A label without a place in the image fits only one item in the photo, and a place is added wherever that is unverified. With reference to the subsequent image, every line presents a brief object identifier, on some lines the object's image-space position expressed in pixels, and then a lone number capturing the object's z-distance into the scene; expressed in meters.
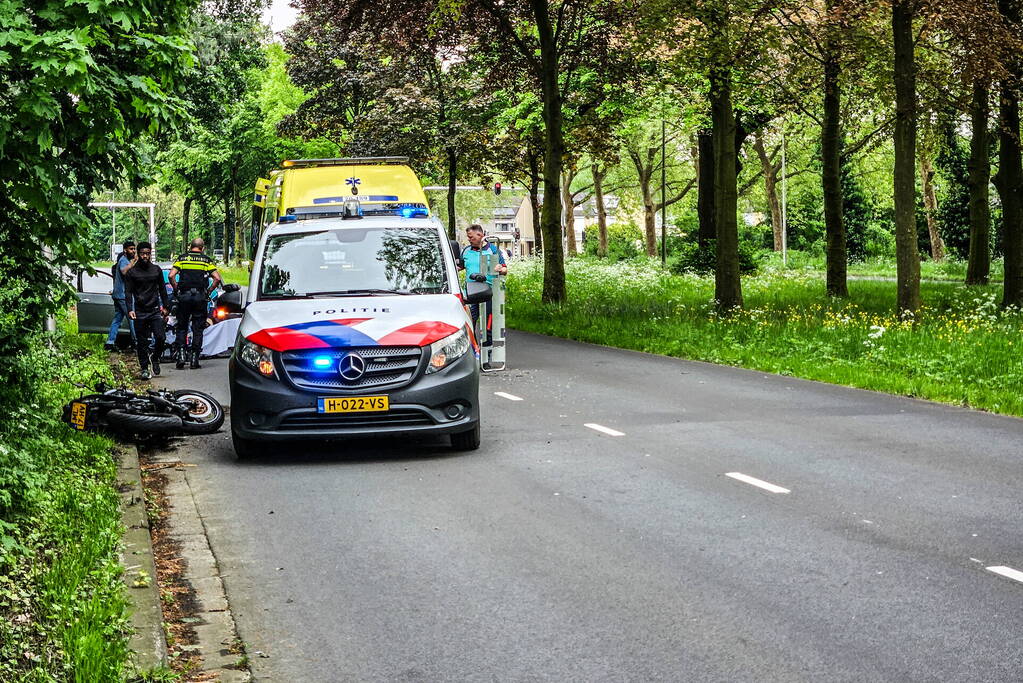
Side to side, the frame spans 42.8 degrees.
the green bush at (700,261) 37.62
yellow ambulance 20.38
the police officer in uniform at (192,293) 19.25
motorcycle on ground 10.91
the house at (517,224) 153.25
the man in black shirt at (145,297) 17.59
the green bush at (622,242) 63.77
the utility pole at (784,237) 56.04
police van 10.12
